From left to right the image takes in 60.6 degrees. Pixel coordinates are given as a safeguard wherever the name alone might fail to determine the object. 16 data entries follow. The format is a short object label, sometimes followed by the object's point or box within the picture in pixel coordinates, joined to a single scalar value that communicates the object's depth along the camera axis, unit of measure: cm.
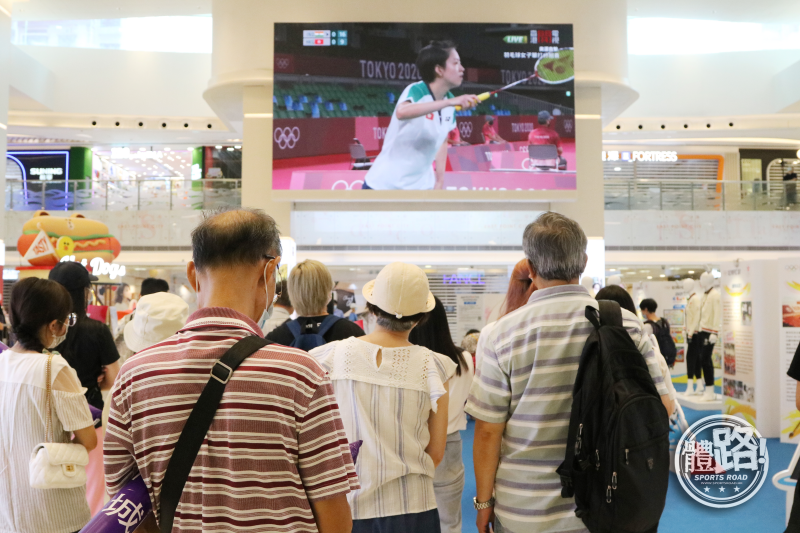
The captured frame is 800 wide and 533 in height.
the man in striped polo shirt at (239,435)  118
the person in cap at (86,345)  314
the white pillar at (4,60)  859
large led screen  894
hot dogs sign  634
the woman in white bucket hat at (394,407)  220
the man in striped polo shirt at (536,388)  207
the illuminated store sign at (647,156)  1948
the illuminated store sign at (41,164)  1886
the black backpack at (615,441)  185
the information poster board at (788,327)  772
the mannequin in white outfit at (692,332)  1050
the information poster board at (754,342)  823
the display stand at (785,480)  298
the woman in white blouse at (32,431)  232
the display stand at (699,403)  1028
